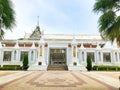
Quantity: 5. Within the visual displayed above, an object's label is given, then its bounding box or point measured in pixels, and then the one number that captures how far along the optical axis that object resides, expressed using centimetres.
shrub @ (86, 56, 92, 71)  1496
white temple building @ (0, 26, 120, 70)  1698
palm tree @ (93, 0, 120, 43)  431
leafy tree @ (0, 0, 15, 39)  444
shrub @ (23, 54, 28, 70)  1507
